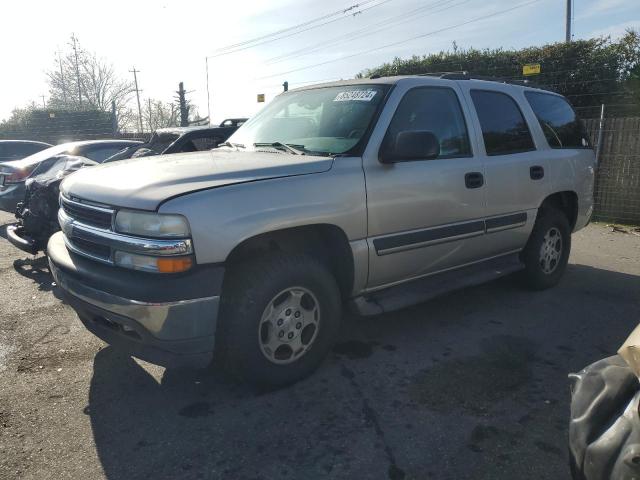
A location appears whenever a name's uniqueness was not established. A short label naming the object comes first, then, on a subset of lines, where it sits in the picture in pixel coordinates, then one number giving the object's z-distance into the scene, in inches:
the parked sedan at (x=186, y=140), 255.9
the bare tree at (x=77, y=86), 2030.3
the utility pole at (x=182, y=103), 1023.6
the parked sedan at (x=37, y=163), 328.8
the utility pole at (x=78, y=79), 2052.2
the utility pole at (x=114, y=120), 794.2
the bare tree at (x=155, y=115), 2266.2
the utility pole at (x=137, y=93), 2251.5
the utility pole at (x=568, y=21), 827.4
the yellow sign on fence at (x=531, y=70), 396.2
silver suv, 111.0
